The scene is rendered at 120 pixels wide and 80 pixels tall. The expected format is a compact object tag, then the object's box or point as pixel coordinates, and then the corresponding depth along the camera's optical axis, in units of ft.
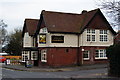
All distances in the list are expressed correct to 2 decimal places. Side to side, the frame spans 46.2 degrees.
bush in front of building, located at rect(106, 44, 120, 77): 37.63
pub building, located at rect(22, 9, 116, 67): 68.47
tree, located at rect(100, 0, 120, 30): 34.84
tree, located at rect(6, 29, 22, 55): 133.36
